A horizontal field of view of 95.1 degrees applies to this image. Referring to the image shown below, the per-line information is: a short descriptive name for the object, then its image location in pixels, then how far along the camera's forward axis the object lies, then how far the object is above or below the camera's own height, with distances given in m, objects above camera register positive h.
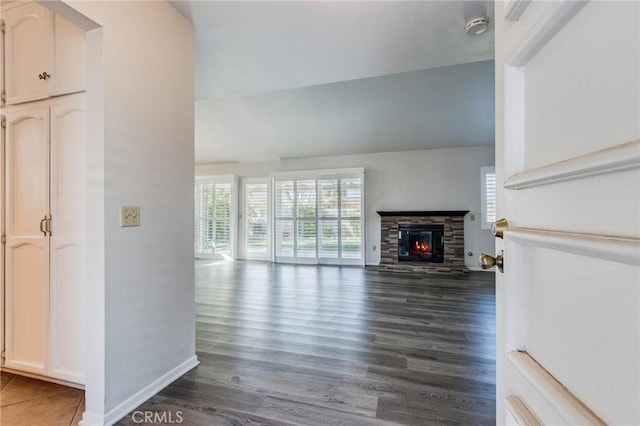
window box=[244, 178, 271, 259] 7.25 -0.15
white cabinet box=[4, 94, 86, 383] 1.75 -0.14
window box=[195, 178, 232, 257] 7.39 -0.10
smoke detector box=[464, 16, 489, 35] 2.02 +1.32
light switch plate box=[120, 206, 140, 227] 1.61 -0.01
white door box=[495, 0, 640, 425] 0.37 +0.00
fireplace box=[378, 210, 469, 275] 5.85 -0.60
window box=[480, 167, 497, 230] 5.84 +0.36
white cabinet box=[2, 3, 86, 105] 1.74 +0.98
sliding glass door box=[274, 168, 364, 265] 6.45 -0.14
